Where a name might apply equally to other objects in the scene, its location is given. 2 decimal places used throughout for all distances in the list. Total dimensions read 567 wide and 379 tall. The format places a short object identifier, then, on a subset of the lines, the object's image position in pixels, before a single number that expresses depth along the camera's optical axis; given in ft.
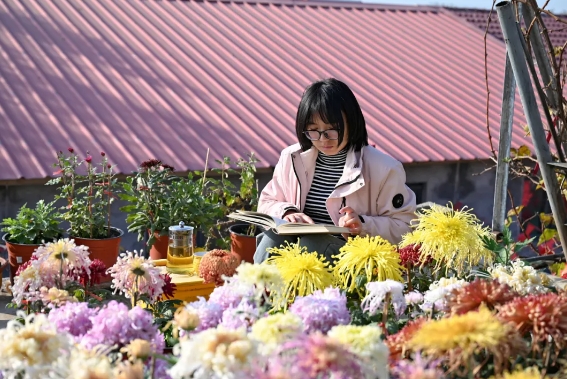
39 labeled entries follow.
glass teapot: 12.03
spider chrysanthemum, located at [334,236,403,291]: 6.70
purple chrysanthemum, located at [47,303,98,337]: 5.09
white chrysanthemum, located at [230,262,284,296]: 4.70
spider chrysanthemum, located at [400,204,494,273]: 6.88
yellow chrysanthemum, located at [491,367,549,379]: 3.64
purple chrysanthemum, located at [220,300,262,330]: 4.73
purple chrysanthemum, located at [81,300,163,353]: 4.79
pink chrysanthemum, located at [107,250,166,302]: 6.50
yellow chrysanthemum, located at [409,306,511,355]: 3.89
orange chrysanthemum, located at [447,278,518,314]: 4.69
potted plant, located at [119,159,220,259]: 14.46
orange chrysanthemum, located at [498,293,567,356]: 4.33
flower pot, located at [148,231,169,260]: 14.35
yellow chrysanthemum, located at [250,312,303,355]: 4.02
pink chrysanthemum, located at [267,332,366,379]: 3.60
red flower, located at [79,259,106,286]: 7.34
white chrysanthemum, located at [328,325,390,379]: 3.89
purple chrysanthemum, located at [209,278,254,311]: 5.13
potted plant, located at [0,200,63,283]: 13.71
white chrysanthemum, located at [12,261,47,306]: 6.36
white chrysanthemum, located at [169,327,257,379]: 3.67
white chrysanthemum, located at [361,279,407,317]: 5.49
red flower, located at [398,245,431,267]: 7.04
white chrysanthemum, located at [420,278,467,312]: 5.66
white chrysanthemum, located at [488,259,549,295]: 6.45
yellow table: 11.09
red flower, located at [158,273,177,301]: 7.32
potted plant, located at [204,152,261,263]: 16.28
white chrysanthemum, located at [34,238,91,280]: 6.36
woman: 9.95
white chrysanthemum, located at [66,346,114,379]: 3.86
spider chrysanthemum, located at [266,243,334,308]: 6.26
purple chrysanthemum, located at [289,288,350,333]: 4.98
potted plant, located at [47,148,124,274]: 14.21
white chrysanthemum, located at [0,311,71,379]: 4.11
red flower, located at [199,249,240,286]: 8.96
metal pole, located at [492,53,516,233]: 11.96
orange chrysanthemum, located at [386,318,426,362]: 4.51
